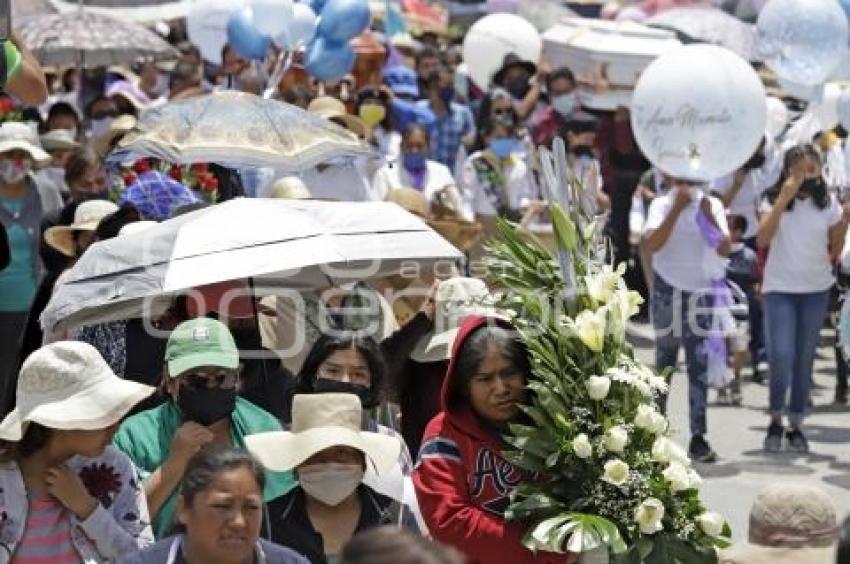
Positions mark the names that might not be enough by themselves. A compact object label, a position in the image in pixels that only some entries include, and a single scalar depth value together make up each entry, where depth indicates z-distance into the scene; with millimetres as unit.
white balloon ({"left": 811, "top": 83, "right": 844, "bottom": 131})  17375
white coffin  19344
